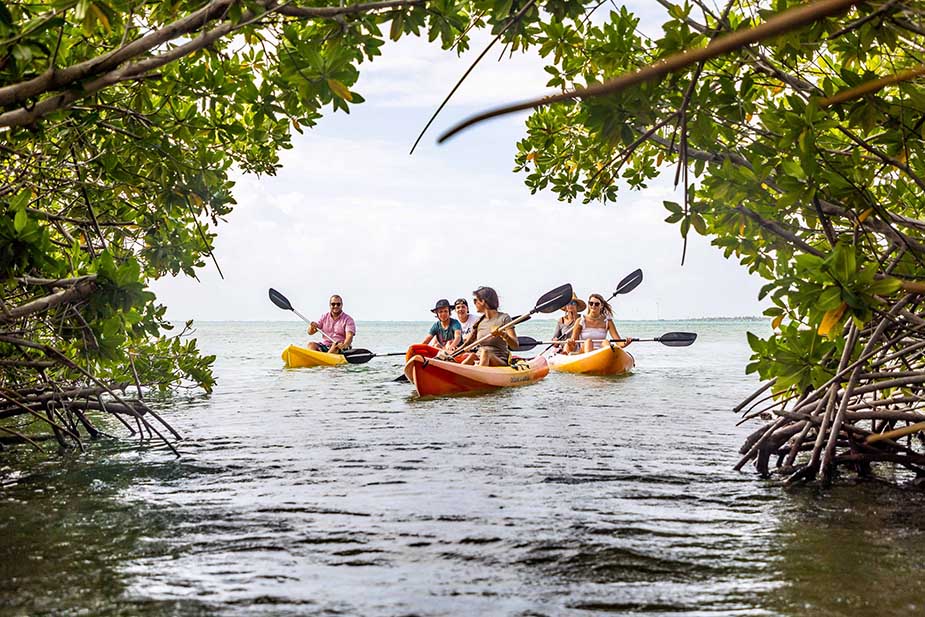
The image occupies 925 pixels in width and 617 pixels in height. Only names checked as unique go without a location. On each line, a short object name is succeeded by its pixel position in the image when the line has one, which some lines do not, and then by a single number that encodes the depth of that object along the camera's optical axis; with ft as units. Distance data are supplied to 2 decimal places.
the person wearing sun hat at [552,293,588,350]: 58.60
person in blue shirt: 50.85
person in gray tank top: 45.65
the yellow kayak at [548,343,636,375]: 54.03
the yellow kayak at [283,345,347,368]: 63.10
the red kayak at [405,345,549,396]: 40.40
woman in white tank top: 57.10
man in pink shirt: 65.05
